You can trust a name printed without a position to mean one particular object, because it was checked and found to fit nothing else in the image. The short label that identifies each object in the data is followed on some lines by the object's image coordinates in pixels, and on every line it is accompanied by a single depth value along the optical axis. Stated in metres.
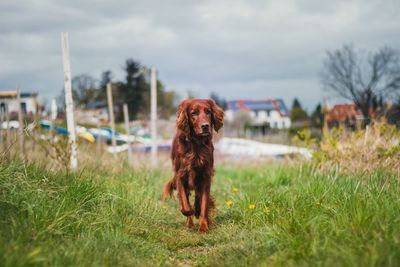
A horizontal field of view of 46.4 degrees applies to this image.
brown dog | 5.21
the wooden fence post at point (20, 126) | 8.16
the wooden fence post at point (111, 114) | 12.04
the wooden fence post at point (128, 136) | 13.14
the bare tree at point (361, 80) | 15.15
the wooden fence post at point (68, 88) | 7.38
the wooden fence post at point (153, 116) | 12.96
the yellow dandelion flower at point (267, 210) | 4.43
